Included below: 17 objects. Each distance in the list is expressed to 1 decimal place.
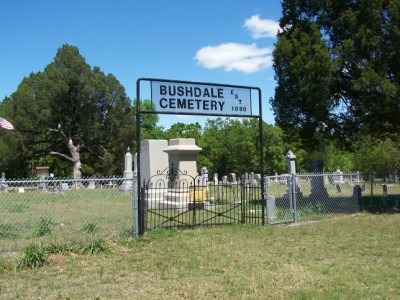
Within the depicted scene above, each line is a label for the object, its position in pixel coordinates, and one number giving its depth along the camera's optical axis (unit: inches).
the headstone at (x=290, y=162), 950.8
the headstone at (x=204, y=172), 1178.9
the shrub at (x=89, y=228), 363.6
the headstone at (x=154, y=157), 815.2
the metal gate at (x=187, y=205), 448.8
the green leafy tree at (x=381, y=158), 1611.7
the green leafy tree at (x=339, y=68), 535.2
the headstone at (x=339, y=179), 1325.7
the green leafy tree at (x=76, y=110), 1784.0
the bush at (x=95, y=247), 300.8
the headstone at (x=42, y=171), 1797.2
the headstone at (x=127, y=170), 1082.9
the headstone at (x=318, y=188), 614.5
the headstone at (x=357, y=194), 562.9
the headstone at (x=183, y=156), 665.7
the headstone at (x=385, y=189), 643.9
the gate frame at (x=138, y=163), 363.3
